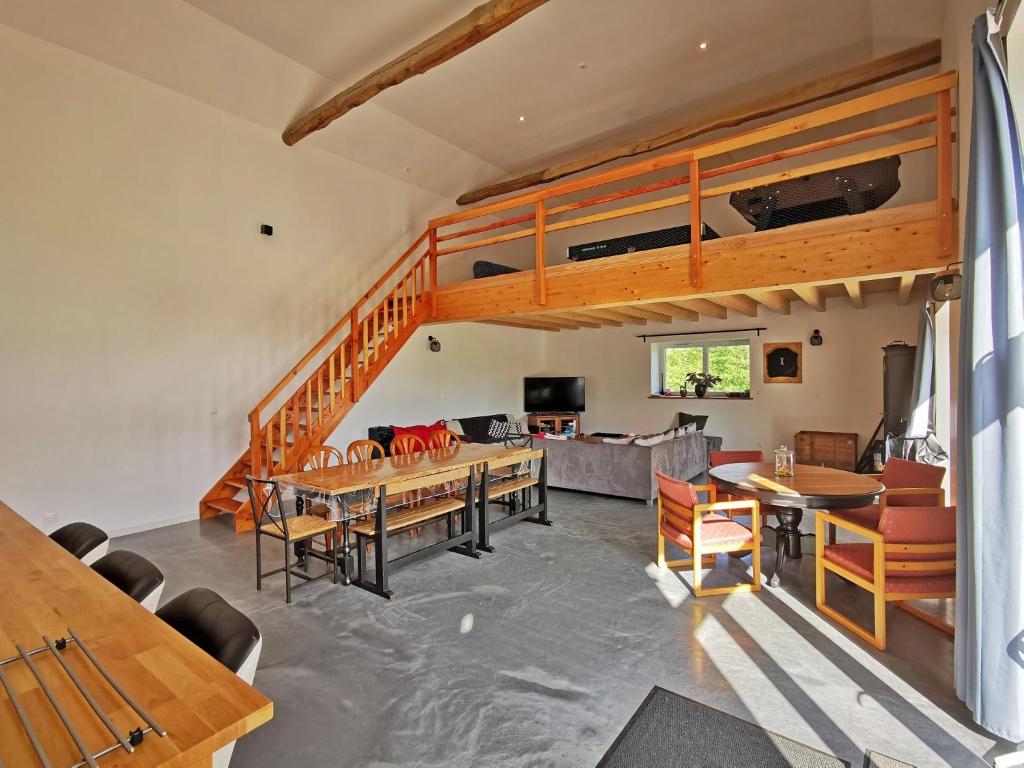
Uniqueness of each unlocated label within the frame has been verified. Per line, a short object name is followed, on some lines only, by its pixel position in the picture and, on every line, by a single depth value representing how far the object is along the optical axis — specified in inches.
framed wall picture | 322.7
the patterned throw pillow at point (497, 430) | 362.9
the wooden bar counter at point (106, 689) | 34.9
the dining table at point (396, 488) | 139.6
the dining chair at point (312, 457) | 185.1
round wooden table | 129.8
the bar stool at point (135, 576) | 71.6
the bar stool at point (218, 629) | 54.2
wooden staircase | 220.8
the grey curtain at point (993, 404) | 77.3
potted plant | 358.6
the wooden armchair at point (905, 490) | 146.3
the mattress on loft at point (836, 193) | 165.8
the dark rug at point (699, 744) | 78.9
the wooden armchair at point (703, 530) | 137.9
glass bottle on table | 152.5
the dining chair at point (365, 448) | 192.9
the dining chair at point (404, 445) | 204.9
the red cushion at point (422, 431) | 281.6
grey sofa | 235.5
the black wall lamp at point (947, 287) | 121.1
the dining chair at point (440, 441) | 215.6
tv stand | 404.5
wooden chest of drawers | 297.6
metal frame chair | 136.8
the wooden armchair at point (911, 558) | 107.6
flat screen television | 408.5
